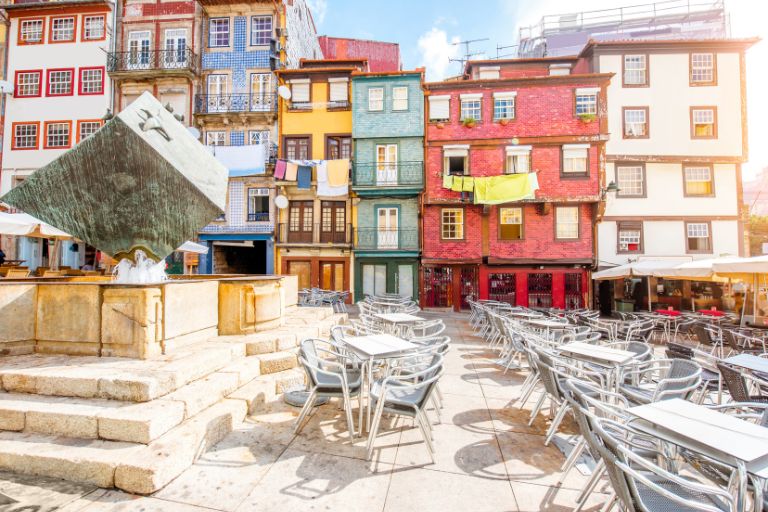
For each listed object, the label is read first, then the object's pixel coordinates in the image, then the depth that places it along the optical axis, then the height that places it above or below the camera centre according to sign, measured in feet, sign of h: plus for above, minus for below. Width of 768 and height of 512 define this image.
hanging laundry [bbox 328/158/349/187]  58.18 +15.59
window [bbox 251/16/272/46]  64.03 +42.69
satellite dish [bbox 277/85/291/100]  59.16 +29.43
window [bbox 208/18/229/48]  64.49 +42.58
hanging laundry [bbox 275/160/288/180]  57.11 +16.07
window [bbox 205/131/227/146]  63.16 +23.08
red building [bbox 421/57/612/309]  54.08 +12.02
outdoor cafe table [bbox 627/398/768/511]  6.29 -3.32
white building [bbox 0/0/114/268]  64.08 +33.92
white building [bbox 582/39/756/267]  54.13 +18.63
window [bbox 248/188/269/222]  62.44 +11.30
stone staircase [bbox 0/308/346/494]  9.09 -4.26
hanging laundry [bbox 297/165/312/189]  58.44 +15.09
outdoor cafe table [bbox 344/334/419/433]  12.30 -2.90
